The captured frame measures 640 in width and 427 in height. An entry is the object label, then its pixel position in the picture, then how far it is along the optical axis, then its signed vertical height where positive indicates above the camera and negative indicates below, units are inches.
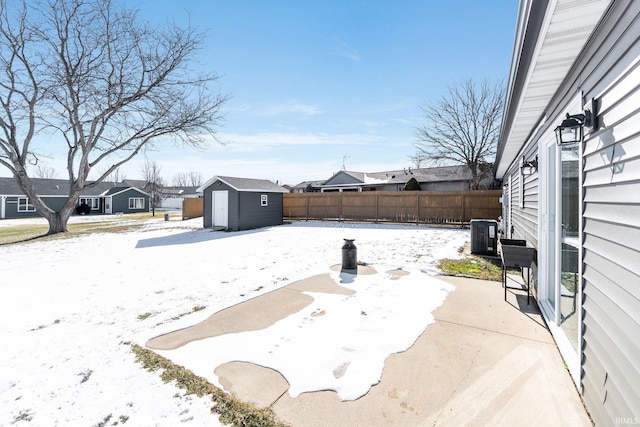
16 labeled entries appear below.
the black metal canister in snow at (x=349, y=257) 226.7 -38.6
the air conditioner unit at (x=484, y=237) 288.2 -29.0
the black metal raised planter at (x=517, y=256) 147.4 -24.9
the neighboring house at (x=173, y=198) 1733.5 +72.5
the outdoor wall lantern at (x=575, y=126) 74.1 +24.3
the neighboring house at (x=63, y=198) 987.9 +47.5
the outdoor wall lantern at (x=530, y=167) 163.1 +26.3
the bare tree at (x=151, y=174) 1257.4 +165.9
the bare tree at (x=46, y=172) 2133.4 +303.3
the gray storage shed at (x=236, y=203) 544.4 +12.5
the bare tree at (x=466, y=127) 786.2 +242.1
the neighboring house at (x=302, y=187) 1275.1 +113.0
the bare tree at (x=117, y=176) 1885.8 +233.5
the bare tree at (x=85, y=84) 476.7 +228.4
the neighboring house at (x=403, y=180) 949.2 +107.4
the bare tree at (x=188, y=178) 2898.6 +327.6
